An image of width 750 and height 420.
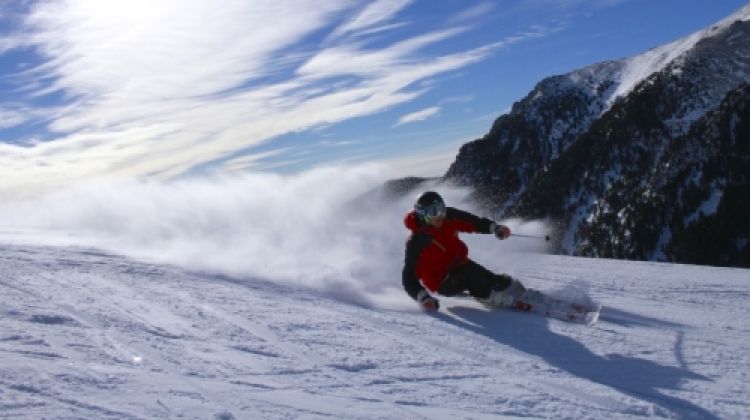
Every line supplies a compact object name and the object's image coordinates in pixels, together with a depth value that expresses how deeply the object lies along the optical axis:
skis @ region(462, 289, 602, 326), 5.73
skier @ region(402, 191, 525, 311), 6.59
